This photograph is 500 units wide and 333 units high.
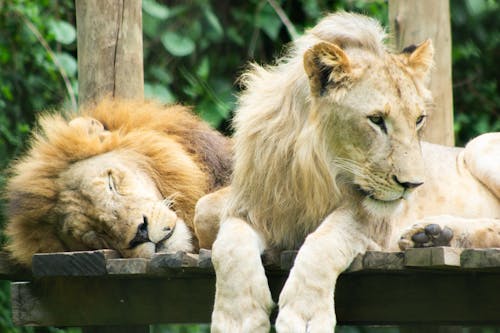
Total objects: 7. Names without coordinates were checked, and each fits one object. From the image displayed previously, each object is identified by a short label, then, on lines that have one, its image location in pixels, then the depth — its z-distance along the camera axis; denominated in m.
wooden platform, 6.63
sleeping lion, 8.28
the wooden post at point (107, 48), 9.66
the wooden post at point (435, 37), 10.09
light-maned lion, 6.54
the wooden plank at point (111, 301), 7.95
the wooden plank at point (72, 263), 7.54
